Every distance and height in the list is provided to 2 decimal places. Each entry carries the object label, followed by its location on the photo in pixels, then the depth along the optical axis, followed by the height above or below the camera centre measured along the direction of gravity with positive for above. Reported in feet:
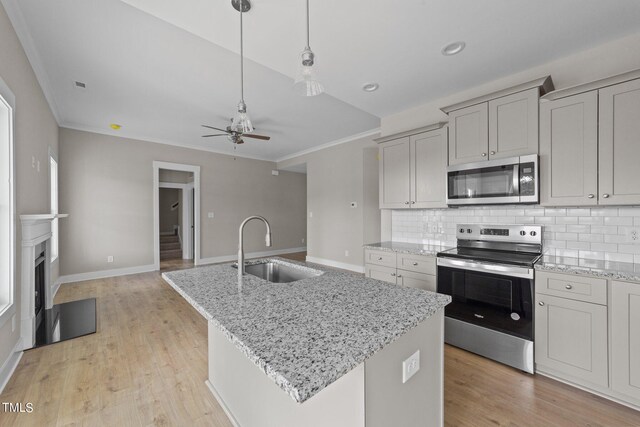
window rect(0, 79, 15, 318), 6.68 +0.16
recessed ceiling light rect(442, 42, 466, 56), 6.84 +4.33
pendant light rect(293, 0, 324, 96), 4.83 +2.42
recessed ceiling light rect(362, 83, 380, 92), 8.88 +4.29
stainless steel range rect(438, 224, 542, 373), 6.64 -2.21
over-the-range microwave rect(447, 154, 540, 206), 7.34 +0.90
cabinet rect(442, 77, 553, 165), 7.30 +2.62
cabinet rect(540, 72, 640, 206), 6.04 +1.67
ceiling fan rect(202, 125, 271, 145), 13.58 +3.95
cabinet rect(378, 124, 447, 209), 9.34 +1.61
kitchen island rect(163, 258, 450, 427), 2.48 -1.32
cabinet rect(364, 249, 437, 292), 8.49 -1.97
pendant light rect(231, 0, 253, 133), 6.08 +2.09
